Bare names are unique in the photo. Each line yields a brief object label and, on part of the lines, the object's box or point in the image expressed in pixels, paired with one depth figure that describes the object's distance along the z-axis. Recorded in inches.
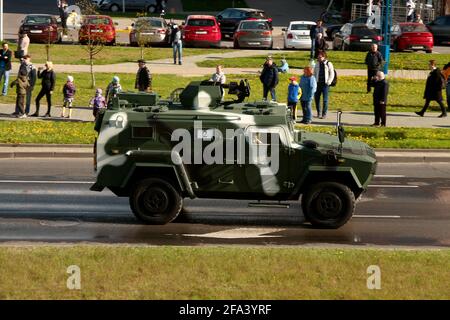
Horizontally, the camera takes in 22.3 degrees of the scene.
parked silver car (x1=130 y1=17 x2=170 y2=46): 1886.7
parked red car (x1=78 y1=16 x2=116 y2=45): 1732.3
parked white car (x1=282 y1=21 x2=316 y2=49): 1941.4
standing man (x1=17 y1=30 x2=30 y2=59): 1600.6
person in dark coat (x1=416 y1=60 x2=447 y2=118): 1293.1
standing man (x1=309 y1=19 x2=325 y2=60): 1781.7
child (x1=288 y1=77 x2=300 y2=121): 1232.8
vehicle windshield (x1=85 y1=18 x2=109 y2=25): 1897.1
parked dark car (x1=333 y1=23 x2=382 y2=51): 1903.3
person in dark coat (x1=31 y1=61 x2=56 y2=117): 1256.2
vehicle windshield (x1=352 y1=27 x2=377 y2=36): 1909.4
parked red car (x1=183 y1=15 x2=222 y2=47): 1936.5
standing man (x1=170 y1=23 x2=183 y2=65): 1690.2
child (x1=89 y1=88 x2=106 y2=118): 1184.8
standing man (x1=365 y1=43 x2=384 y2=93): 1432.1
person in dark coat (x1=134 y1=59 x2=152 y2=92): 1288.1
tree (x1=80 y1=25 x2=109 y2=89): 1478.8
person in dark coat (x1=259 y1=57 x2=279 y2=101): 1342.3
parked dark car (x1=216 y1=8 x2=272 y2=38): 2164.1
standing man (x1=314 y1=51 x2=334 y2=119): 1277.1
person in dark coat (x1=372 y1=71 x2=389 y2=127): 1210.0
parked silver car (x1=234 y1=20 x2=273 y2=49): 1925.4
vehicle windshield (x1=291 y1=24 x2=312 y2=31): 1955.0
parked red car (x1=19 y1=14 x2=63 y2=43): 1903.4
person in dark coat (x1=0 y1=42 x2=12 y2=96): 1398.9
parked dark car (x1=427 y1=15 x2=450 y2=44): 2112.5
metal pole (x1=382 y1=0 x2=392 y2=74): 1579.2
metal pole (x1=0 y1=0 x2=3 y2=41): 1904.5
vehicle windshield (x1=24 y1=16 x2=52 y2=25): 1940.2
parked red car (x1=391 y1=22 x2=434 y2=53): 1918.1
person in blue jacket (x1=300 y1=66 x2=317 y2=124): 1239.5
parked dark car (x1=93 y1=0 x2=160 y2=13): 2650.1
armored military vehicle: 754.8
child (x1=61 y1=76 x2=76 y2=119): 1258.6
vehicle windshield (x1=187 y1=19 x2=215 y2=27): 1945.1
